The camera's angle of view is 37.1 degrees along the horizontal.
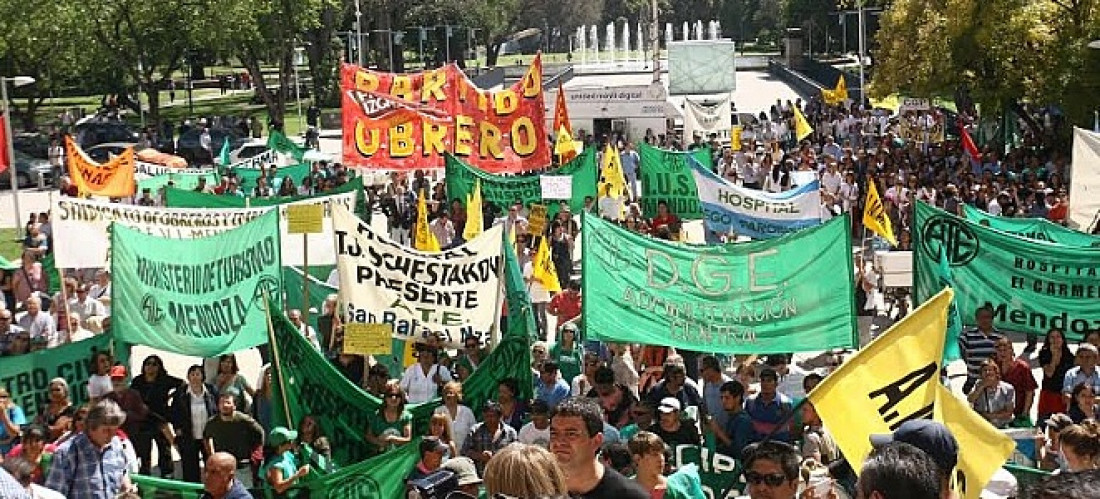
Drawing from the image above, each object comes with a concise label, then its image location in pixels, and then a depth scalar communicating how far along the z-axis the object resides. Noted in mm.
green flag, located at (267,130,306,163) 32219
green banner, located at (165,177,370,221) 19944
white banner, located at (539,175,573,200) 20797
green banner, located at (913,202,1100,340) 12023
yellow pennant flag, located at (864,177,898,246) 18078
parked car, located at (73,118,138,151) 47162
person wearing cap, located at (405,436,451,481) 9133
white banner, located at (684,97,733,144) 35750
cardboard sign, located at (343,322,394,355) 11609
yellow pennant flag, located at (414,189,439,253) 16656
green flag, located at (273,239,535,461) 10500
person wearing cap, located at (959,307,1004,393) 12039
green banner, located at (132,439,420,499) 8977
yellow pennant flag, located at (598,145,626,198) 23422
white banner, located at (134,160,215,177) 27906
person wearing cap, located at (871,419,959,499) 4953
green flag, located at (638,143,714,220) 21469
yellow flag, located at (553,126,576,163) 26141
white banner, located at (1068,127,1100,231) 17172
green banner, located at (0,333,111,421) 11469
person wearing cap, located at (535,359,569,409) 11016
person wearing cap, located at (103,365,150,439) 11289
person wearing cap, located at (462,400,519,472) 10008
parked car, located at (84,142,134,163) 43812
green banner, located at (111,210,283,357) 12289
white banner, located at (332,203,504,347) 12453
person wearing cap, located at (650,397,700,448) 9445
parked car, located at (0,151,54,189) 41344
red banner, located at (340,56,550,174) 23938
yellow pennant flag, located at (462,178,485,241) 18328
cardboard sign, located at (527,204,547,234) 17328
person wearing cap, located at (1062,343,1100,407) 10664
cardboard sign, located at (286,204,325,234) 13828
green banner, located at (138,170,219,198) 26078
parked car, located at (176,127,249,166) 43781
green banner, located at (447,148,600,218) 21444
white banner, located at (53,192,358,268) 14617
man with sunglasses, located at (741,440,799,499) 6105
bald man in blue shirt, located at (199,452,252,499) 7906
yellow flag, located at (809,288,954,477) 7637
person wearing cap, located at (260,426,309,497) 9305
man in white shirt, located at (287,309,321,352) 13219
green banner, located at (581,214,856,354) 11469
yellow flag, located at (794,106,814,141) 31875
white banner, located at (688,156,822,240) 17719
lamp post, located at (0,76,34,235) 26141
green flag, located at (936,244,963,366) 11461
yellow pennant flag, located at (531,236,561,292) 15859
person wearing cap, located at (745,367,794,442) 10052
